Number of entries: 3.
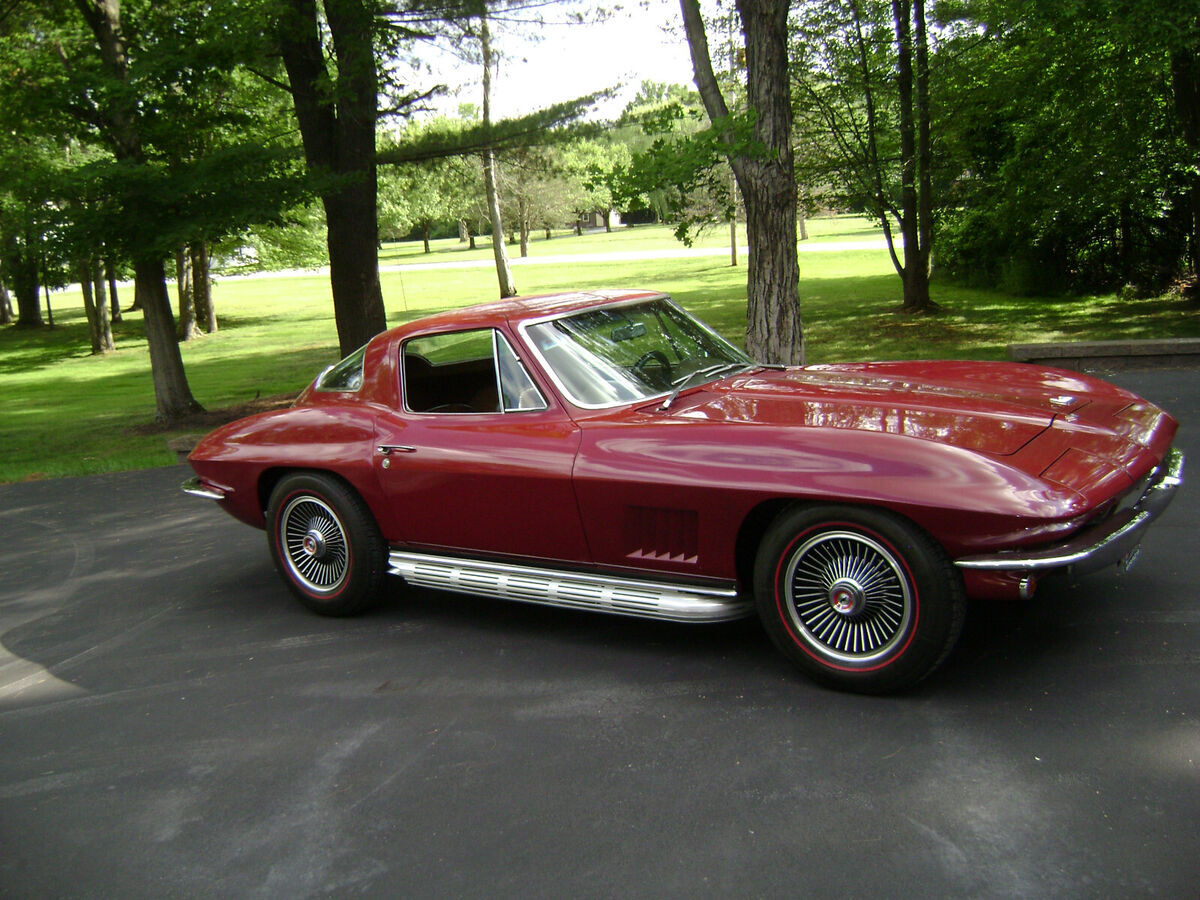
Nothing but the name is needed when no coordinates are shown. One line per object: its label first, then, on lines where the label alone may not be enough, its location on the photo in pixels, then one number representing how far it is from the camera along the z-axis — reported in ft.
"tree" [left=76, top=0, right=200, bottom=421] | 40.32
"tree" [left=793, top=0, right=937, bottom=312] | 64.34
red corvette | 12.46
